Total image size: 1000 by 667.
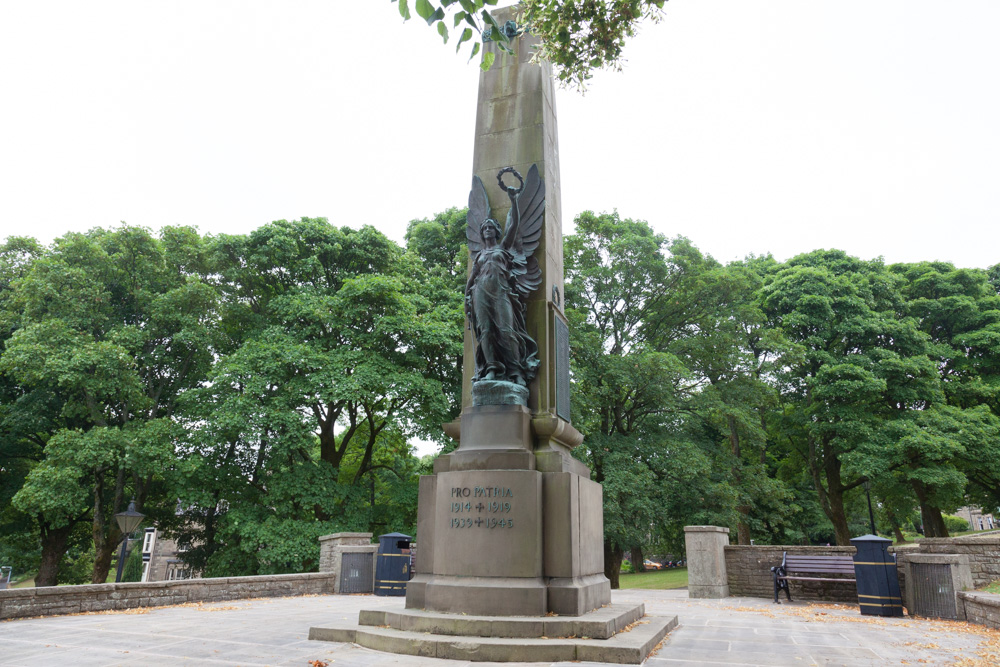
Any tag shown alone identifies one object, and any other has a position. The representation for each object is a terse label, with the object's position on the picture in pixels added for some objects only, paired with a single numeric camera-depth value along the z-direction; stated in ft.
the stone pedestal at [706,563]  41.04
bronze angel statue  24.40
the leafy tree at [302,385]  58.03
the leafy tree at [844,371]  69.87
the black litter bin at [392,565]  41.75
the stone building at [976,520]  232.53
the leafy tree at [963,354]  65.46
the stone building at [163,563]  137.69
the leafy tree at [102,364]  56.08
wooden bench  36.60
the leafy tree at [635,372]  59.36
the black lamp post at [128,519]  43.16
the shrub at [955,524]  156.25
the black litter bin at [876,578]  30.30
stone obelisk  20.35
